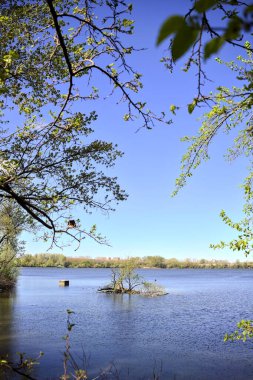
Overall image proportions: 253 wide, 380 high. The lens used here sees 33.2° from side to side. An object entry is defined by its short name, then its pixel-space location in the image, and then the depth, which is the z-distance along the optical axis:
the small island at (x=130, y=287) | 47.06
